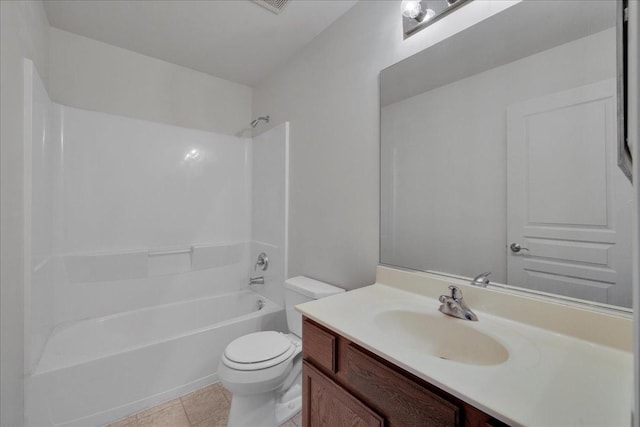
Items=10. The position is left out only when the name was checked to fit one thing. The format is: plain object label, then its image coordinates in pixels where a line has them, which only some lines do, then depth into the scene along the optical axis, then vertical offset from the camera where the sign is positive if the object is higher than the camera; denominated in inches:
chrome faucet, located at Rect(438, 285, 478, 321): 39.5 -13.5
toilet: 53.4 -31.6
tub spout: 96.9 -23.4
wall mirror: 33.1 +8.9
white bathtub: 56.4 -35.3
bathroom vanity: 22.9 -15.3
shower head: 94.7 +33.8
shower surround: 58.7 -11.7
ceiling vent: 62.6 +49.1
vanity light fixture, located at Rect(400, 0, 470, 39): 47.3 +36.4
